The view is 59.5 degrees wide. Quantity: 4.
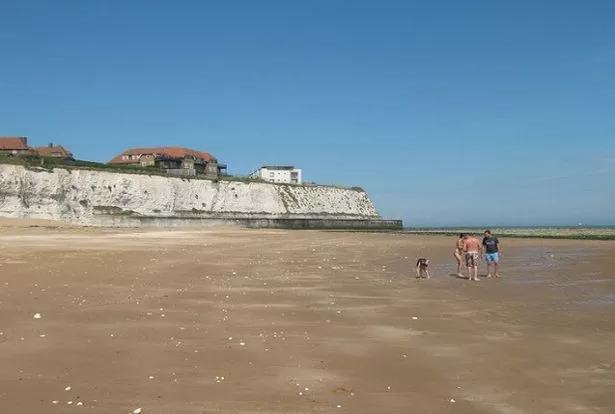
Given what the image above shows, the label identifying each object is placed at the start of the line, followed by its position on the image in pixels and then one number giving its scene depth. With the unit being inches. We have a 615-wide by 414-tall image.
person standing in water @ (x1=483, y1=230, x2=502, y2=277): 714.8
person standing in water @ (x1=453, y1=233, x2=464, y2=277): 717.6
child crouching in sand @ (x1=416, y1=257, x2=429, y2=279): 665.0
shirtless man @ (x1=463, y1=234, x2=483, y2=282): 666.8
